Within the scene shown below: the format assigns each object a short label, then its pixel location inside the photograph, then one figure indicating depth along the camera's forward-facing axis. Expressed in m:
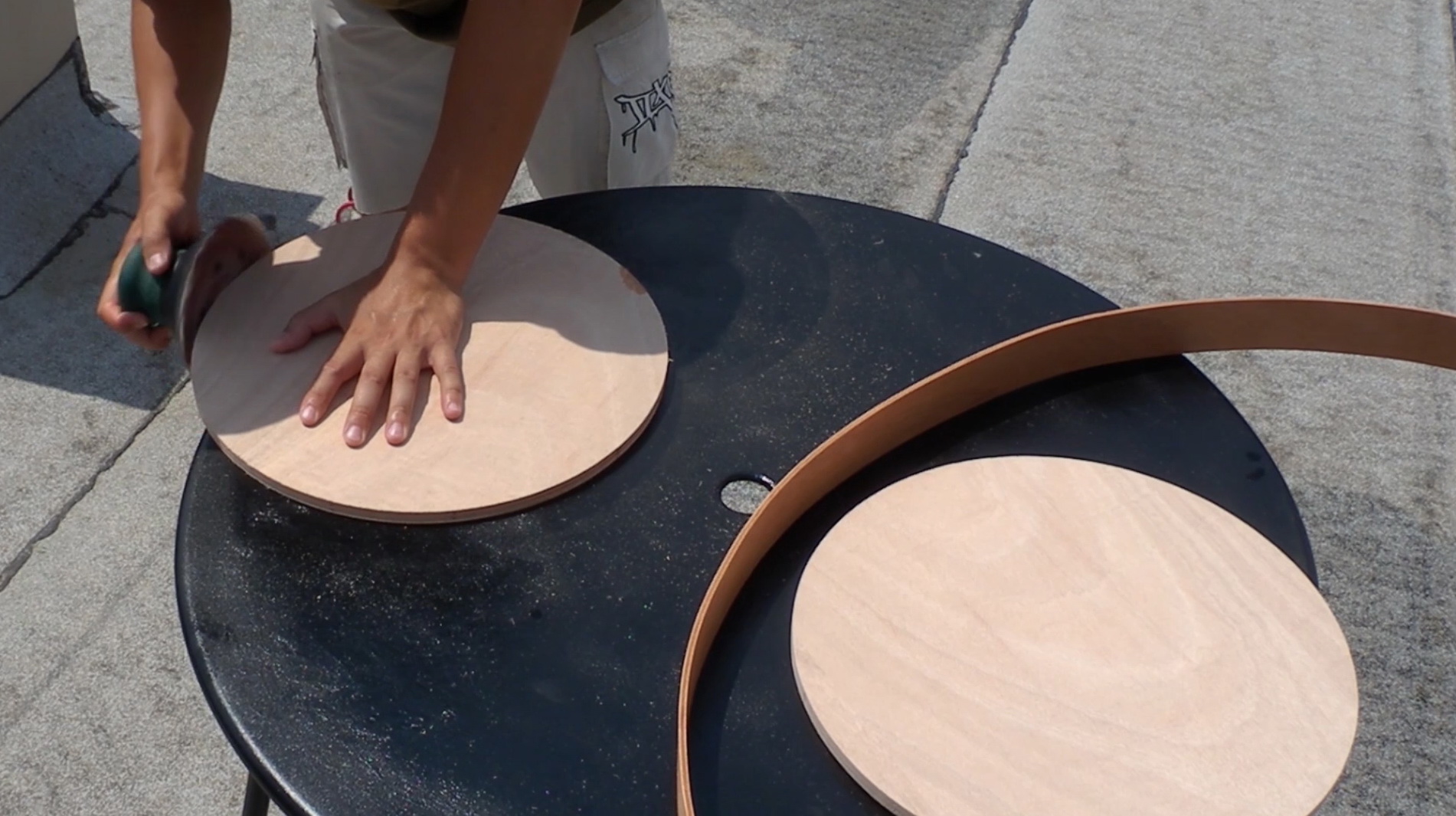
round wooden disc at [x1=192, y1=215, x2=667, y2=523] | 0.91
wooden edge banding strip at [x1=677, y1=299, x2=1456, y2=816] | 0.92
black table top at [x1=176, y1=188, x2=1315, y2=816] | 0.76
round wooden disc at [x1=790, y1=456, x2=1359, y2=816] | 0.71
